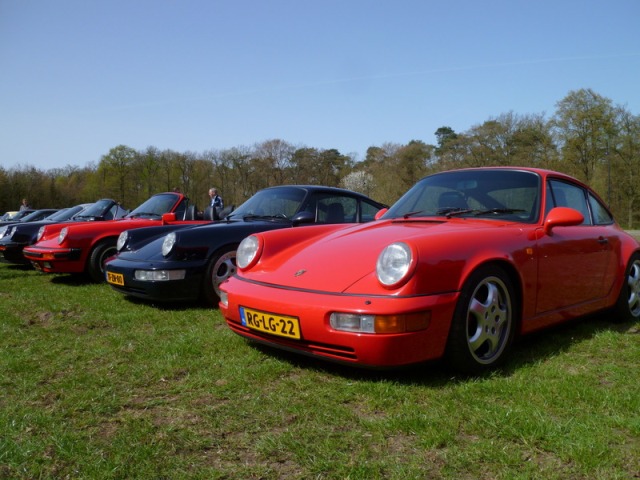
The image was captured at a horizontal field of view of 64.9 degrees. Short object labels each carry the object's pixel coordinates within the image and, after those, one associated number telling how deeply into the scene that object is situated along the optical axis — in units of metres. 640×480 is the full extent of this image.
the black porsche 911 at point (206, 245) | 5.06
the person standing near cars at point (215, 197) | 10.51
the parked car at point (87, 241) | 7.06
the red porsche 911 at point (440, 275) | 2.68
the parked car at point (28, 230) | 9.03
